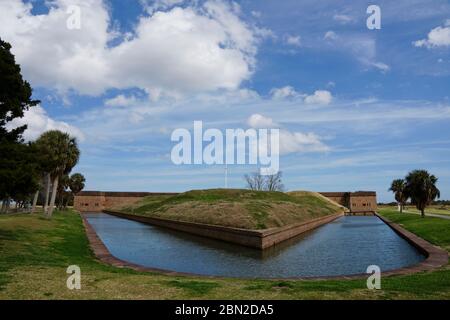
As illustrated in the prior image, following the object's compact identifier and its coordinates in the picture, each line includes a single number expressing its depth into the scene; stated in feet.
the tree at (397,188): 263.90
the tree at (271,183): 385.91
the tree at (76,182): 310.06
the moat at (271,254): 57.62
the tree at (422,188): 143.64
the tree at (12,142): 57.62
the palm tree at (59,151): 145.28
